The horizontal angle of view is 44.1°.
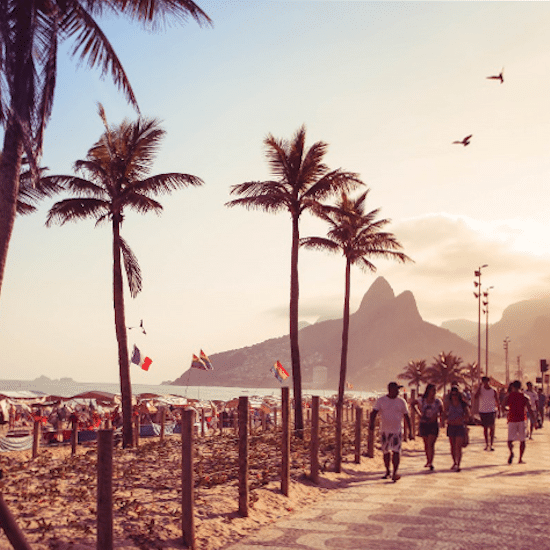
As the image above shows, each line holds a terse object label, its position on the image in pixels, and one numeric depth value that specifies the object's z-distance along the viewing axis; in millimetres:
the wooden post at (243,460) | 8656
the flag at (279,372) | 35188
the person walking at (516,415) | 14391
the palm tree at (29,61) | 10258
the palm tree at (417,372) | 65188
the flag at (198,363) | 34656
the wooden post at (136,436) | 21112
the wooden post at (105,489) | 5629
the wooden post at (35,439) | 19297
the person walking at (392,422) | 11805
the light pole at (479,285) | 51350
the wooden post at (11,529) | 4191
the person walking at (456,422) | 13367
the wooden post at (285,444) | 10219
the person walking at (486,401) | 16141
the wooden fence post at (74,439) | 19156
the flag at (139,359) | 33250
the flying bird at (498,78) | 13179
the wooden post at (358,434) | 14844
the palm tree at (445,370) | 59125
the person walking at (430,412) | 13188
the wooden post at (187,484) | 7156
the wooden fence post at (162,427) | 23252
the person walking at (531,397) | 20369
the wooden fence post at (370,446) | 15620
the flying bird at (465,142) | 15664
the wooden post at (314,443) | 11586
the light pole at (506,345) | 96350
